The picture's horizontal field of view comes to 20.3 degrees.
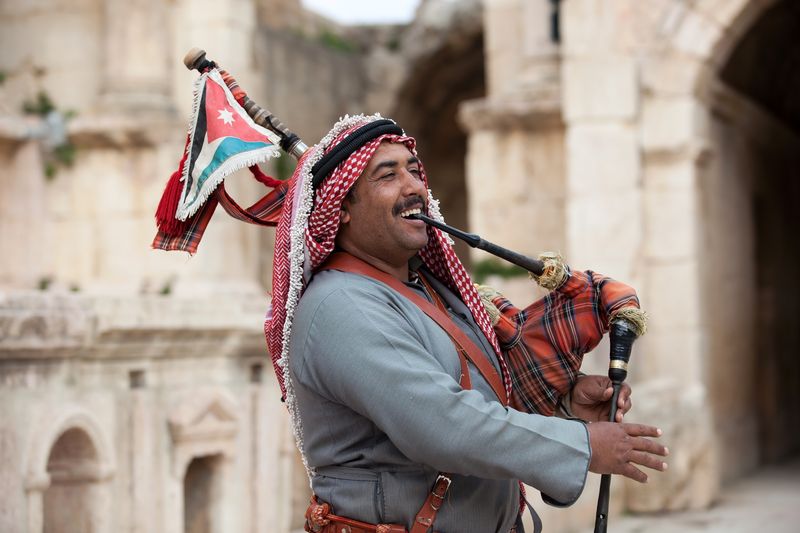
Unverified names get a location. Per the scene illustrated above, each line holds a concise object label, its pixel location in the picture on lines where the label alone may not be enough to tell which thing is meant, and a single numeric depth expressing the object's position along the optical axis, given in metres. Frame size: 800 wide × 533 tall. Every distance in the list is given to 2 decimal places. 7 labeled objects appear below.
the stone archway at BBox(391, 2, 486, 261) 26.14
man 4.49
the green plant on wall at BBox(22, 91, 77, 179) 17.11
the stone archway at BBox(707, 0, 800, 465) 18.68
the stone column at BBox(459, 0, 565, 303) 17.46
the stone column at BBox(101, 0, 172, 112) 16.98
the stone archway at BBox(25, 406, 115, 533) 8.35
